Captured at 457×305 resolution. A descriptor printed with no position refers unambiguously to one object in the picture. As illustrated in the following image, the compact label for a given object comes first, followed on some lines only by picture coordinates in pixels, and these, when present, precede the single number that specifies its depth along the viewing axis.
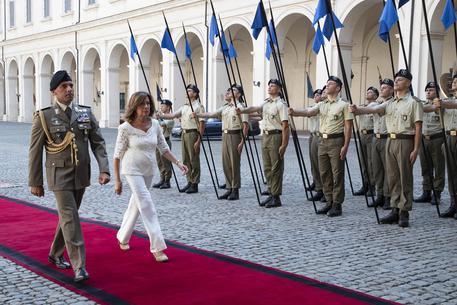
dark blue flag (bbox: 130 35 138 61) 10.43
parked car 23.48
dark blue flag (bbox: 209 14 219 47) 9.76
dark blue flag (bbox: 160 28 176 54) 9.96
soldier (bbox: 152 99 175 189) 10.03
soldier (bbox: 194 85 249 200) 8.79
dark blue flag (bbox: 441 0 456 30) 7.26
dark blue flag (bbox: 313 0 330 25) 7.29
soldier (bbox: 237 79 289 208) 7.92
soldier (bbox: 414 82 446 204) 8.37
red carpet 4.10
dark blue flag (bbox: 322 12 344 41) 8.38
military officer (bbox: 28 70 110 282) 4.50
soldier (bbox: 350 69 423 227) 6.68
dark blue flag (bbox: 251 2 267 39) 8.12
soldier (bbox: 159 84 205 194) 9.46
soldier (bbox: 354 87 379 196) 9.00
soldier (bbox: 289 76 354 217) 7.28
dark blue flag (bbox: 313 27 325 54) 8.66
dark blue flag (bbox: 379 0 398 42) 7.21
